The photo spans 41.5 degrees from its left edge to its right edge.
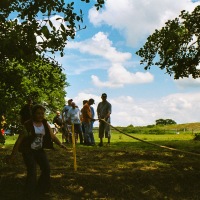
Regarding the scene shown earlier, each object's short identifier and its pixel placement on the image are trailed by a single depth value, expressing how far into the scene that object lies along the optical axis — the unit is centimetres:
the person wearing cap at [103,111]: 1155
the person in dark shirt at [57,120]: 1441
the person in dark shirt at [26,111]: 692
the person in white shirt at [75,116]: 1220
